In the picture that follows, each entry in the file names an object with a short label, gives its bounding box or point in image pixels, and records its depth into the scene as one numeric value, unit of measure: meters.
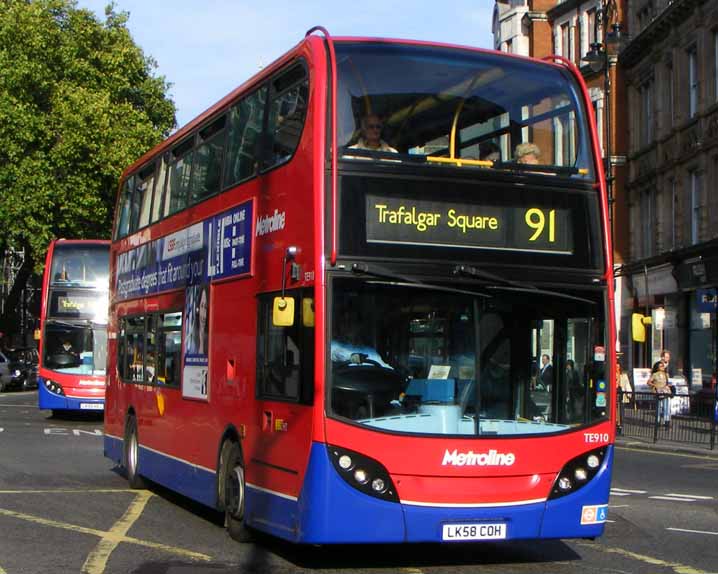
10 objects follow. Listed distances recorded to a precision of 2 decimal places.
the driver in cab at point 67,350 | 29.17
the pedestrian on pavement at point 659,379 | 30.02
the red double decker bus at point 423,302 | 9.21
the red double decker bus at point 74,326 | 28.45
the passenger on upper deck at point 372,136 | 9.58
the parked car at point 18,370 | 51.03
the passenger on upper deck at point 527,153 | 10.03
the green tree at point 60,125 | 51.12
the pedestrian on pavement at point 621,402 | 26.57
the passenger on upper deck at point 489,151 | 10.16
